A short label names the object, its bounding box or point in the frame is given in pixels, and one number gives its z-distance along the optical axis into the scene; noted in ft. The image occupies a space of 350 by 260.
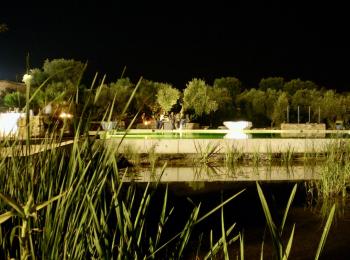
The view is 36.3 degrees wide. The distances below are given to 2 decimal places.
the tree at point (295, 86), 101.09
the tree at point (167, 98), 72.38
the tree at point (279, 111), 74.30
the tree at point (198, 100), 72.18
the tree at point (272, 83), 105.60
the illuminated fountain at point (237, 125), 55.93
